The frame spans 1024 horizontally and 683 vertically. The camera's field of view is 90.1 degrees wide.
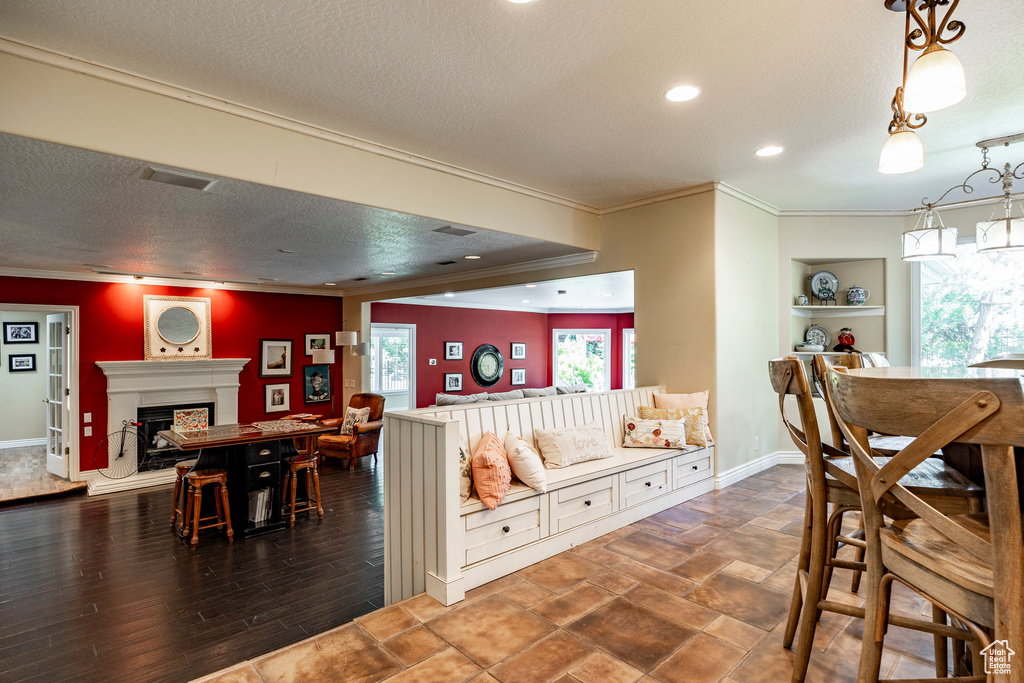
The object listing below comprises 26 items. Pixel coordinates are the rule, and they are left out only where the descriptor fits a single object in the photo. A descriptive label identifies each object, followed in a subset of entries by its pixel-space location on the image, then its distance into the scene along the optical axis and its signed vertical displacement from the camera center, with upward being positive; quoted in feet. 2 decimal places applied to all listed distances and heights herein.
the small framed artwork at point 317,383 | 27.89 -2.08
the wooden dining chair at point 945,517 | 2.62 -1.05
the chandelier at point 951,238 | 10.26 +2.16
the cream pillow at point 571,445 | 11.78 -2.40
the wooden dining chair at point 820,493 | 4.81 -1.53
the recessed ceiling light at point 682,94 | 9.27 +4.63
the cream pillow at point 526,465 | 10.21 -2.43
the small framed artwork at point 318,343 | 28.07 +0.16
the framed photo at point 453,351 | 35.53 -0.44
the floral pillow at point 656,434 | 13.89 -2.47
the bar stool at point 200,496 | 14.32 -4.25
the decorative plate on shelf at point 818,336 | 18.66 +0.27
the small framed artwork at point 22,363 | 27.84 -0.87
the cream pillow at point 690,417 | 14.40 -2.09
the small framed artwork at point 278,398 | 26.32 -2.68
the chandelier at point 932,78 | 4.64 +2.44
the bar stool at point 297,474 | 16.11 -4.15
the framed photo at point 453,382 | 35.37 -2.57
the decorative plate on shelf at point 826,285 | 18.69 +2.14
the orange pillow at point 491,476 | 9.35 -2.45
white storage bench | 8.70 -3.22
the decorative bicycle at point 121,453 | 21.06 -4.43
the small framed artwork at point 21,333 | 27.81 +0.77
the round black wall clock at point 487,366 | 36.94 -1.52
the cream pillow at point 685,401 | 14.74 -1.68
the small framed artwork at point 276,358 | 26.17 -0.61
